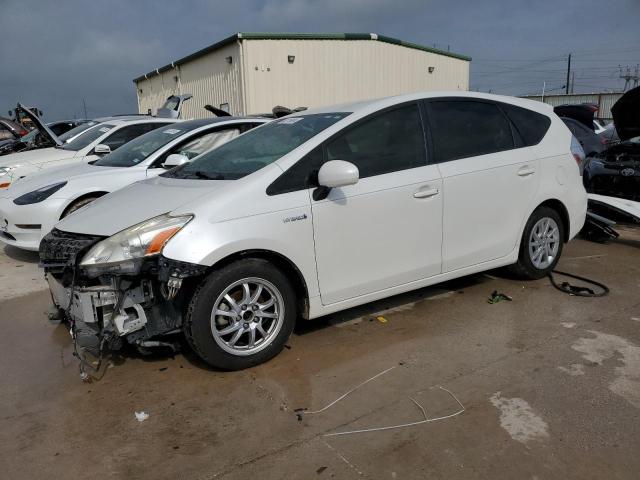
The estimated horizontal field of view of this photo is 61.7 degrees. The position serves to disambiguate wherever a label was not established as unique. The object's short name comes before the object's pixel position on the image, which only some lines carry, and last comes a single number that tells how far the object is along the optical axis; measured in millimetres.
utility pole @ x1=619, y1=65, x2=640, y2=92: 52850
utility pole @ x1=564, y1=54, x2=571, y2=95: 61969
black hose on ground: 4660
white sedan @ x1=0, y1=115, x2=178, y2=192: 7617
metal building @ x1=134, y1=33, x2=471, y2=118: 17781
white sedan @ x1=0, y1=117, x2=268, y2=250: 5797
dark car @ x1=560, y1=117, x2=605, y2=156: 10359
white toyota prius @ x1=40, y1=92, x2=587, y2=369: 3143
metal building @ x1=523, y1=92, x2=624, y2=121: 27266
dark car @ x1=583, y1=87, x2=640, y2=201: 6903
